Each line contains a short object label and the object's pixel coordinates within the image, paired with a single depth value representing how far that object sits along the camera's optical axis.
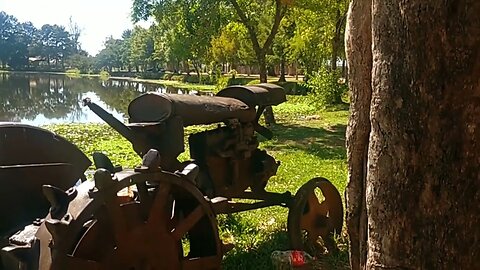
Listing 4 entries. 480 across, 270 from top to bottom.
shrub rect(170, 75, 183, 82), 63.54
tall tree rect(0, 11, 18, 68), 69.69
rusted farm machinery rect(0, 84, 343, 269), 3.61
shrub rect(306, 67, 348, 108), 25.66
